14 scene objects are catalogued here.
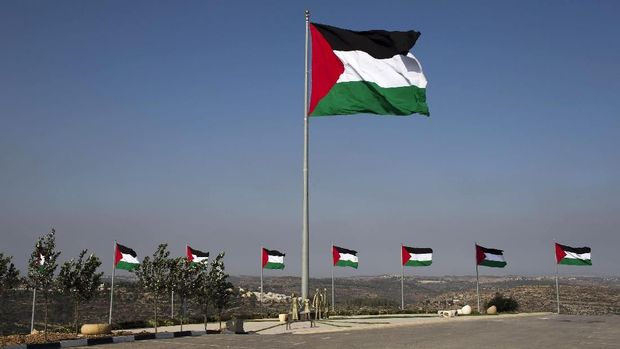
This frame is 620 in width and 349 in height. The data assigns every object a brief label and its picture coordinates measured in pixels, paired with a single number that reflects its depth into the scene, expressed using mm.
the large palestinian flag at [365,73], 25516
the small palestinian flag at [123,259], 38969
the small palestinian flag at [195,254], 45062
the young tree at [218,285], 33875
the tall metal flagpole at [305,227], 25312
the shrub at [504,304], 54062
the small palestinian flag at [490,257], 52594
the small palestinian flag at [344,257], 53000
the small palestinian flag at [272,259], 50875
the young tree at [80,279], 27625
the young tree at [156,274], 31469
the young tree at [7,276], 26700
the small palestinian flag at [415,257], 52344
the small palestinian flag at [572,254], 53312
